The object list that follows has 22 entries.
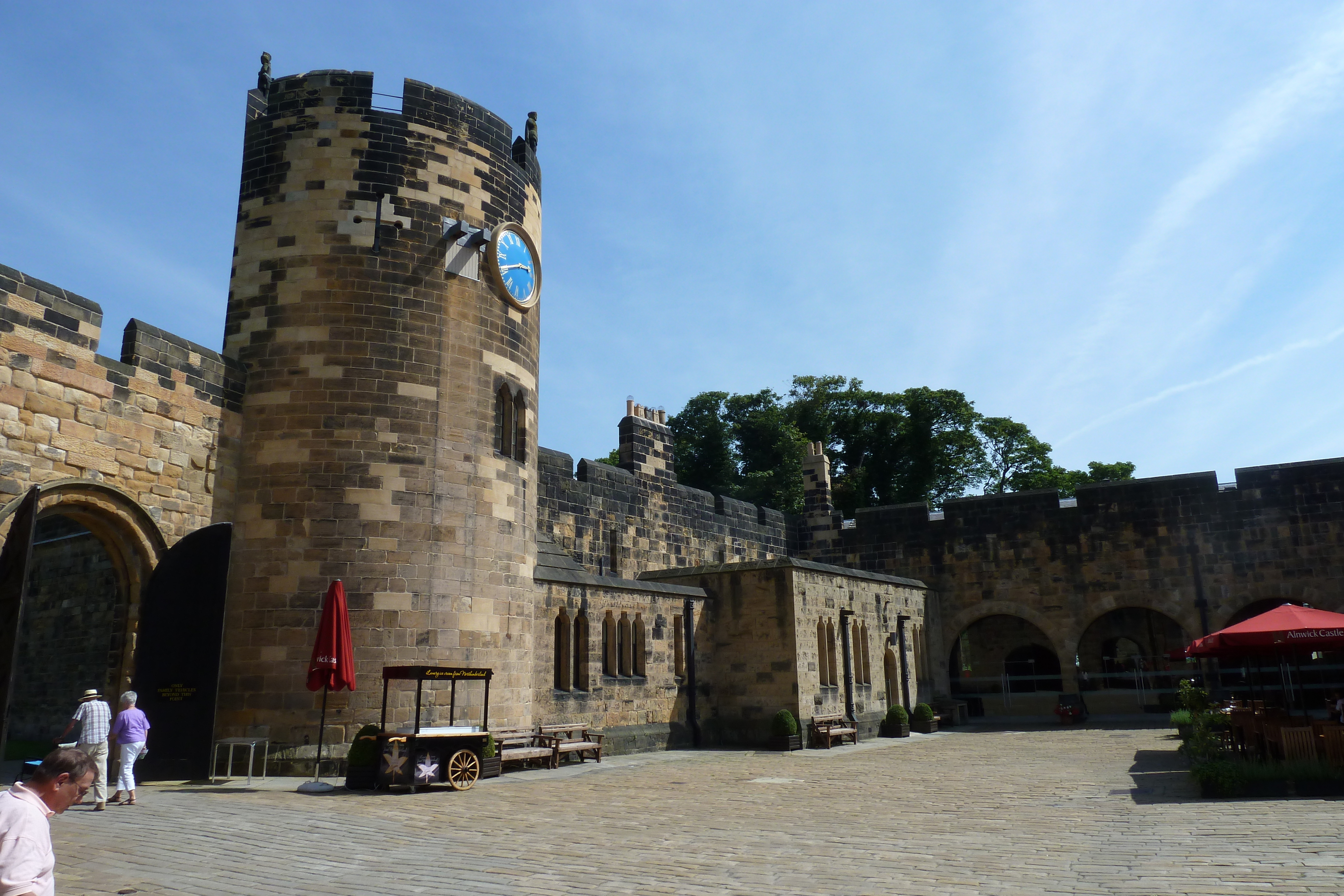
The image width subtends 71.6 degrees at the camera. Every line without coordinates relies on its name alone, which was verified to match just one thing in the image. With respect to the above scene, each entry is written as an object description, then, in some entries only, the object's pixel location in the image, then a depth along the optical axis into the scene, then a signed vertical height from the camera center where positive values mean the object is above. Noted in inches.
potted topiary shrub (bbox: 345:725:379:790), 447.8 -43.9
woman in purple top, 382.0 -25.9
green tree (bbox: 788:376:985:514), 1760.6 +419.9
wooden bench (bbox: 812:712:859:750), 732.7 -49.5
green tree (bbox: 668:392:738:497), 1844.2 +436.6
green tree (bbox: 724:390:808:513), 1653.5 +401.0
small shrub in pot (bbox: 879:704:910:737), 847.7 -51.5
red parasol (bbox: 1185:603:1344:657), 447.8 +14.2
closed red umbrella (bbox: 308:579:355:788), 458.6 +9.4
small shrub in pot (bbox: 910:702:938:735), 899.4 -52.1
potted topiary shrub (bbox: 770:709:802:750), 703.7 -48.5
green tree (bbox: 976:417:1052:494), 1836.9 +402.4
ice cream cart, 443.5 -38.5
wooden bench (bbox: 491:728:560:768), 529.3 -44.9
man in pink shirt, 132.0 -20.4
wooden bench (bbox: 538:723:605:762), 582.2 -45.8
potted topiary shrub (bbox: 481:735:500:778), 498.6 -47.8
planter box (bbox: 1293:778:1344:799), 386.3 -51.8
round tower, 500.4 +150.4
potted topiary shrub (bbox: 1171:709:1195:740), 556.3 -39.4
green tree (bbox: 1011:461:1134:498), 1825.8 +362.9
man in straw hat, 376.8 -20.8
